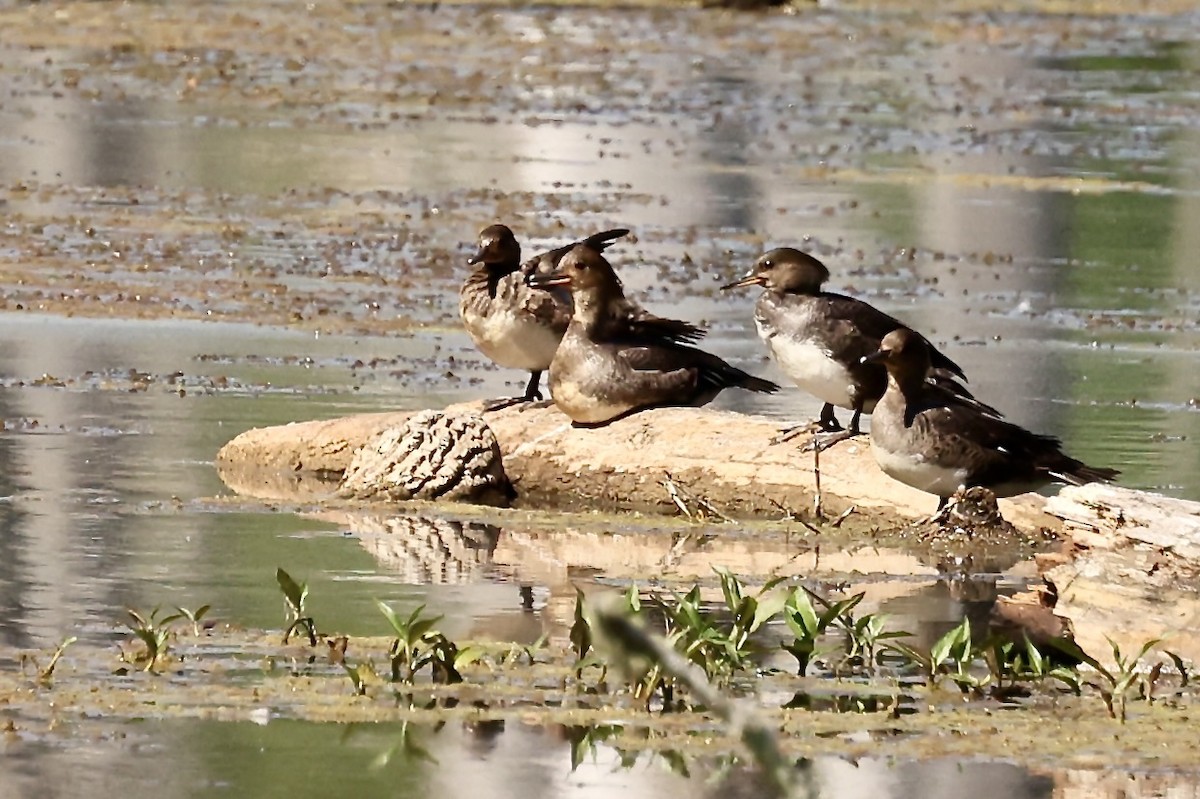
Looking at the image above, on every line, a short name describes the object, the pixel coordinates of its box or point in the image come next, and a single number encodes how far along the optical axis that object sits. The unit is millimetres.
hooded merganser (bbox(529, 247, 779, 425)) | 25187
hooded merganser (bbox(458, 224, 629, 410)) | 26531
